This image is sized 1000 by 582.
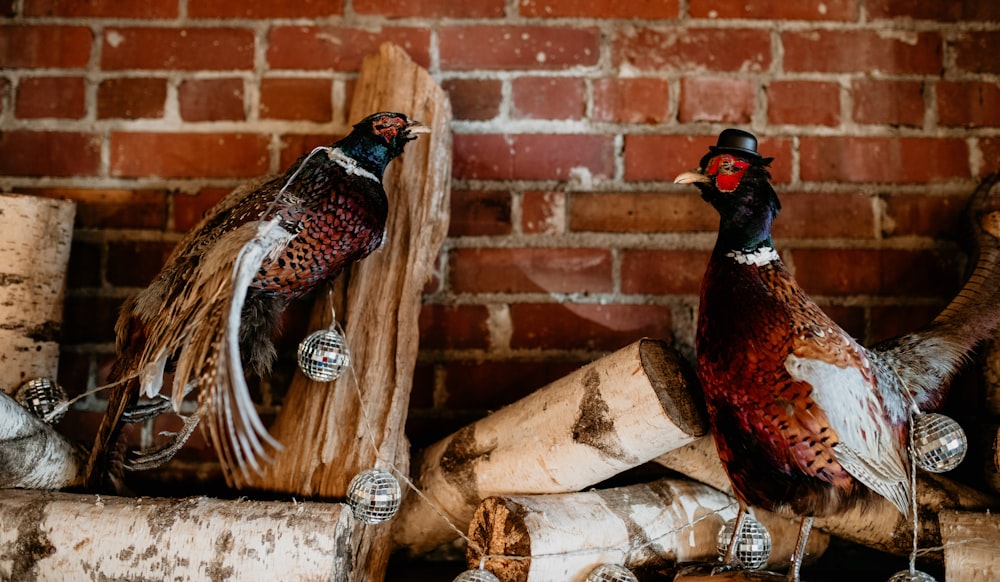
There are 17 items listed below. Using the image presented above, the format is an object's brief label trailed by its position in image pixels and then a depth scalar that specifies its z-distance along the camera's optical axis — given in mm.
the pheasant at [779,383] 797
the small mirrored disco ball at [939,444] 852
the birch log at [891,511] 941
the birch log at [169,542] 839
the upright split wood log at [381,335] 968
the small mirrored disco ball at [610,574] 869
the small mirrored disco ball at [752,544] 917
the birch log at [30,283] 1029
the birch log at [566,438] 880
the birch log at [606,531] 859
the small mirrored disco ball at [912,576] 857
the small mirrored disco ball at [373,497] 893
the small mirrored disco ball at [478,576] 840
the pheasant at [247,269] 791
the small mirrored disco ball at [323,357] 965
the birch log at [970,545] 862
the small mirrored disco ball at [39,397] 1012
